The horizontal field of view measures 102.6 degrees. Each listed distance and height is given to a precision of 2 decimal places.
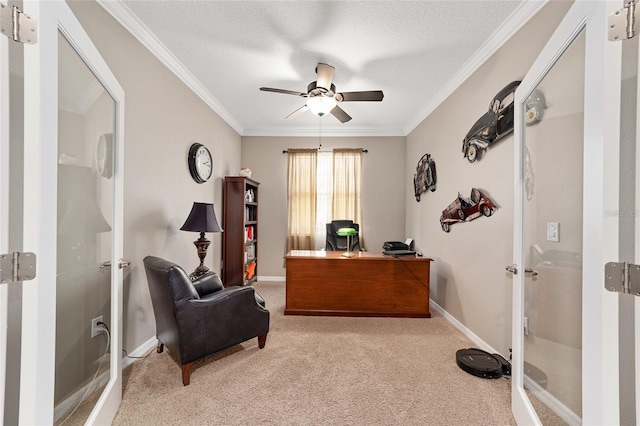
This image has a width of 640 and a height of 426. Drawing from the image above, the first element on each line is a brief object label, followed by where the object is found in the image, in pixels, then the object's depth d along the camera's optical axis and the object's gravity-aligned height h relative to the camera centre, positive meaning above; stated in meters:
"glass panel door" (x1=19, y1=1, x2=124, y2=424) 0.83 -0.06
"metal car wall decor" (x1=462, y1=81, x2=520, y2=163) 2.02 +0.78
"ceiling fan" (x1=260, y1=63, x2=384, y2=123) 2.47 +1.20
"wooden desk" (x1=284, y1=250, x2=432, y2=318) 3.04 -0.87
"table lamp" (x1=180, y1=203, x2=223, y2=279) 2.61 -0.10
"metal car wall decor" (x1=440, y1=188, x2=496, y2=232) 2.29 +0.05
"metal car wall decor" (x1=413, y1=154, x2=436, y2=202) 3.49 +0.55
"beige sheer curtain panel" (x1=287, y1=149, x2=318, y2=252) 4.76 +0.27
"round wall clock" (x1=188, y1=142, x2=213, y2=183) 3.06 +0.62
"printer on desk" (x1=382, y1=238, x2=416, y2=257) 3.10 -0.45
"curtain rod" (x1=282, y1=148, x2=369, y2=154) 4.79 +1.18
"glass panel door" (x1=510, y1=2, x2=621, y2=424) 0.81 -0.05
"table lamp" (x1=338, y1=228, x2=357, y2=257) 3.00 -0.22
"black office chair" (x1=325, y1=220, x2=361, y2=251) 4.21 -0.40
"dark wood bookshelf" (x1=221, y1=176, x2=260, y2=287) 3.88 -0.32
